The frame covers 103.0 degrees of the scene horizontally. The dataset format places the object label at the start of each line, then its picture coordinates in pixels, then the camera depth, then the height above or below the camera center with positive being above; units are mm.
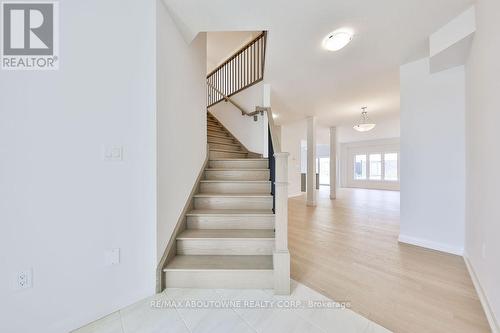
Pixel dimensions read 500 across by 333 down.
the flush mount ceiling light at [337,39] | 2170 +1425
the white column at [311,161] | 5703 +179
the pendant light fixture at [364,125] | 5317 +1138
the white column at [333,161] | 7016 +219
